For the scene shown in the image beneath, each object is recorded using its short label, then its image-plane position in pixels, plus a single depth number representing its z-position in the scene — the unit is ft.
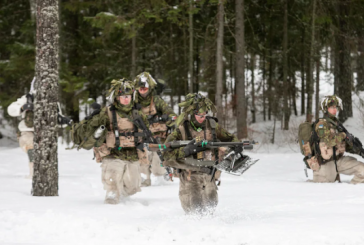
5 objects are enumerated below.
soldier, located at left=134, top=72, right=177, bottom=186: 69.31
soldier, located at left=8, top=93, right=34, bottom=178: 76.02
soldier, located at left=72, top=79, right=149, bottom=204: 53.83
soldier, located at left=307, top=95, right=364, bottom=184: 67.31
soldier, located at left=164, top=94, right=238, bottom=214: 44.55
